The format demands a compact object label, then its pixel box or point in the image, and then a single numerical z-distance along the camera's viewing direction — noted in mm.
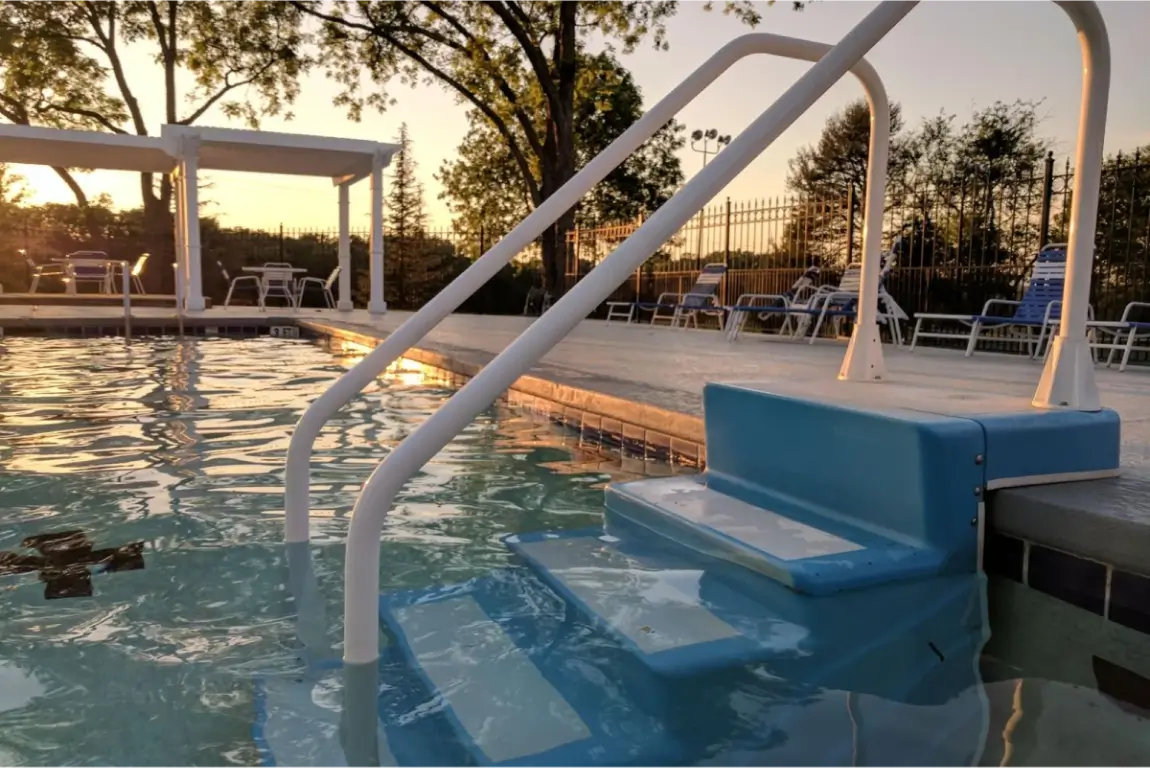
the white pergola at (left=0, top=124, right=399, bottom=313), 10898
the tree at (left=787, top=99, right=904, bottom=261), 20406
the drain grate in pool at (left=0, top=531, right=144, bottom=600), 2031
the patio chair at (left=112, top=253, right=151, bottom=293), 10813
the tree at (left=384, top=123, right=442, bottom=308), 21297
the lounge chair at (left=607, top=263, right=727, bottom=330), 9875
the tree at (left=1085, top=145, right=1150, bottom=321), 7902
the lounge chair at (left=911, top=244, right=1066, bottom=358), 5984
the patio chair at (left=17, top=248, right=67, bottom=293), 14234
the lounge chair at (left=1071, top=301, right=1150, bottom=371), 4727
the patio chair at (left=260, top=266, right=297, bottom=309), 12375
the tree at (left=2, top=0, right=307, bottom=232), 18641
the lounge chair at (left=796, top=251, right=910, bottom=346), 7410
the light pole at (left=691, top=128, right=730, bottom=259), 16641
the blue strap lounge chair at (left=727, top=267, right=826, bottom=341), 7667
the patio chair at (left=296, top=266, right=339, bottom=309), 13367
